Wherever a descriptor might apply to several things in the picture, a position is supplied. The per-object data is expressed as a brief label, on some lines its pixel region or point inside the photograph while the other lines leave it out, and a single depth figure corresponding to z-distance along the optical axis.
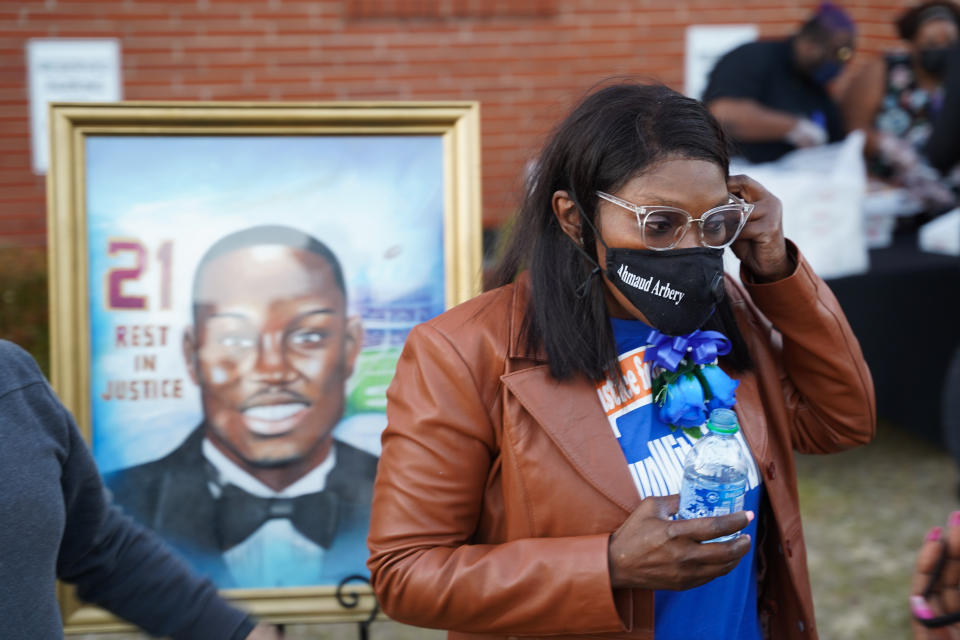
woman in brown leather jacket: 1.42
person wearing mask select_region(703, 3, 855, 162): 4.50
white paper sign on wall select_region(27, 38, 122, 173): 5.20
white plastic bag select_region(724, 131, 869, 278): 4.26
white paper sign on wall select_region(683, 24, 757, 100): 5.67
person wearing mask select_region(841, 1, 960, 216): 5.09
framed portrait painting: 2.06
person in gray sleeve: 1.32
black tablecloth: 4.38
